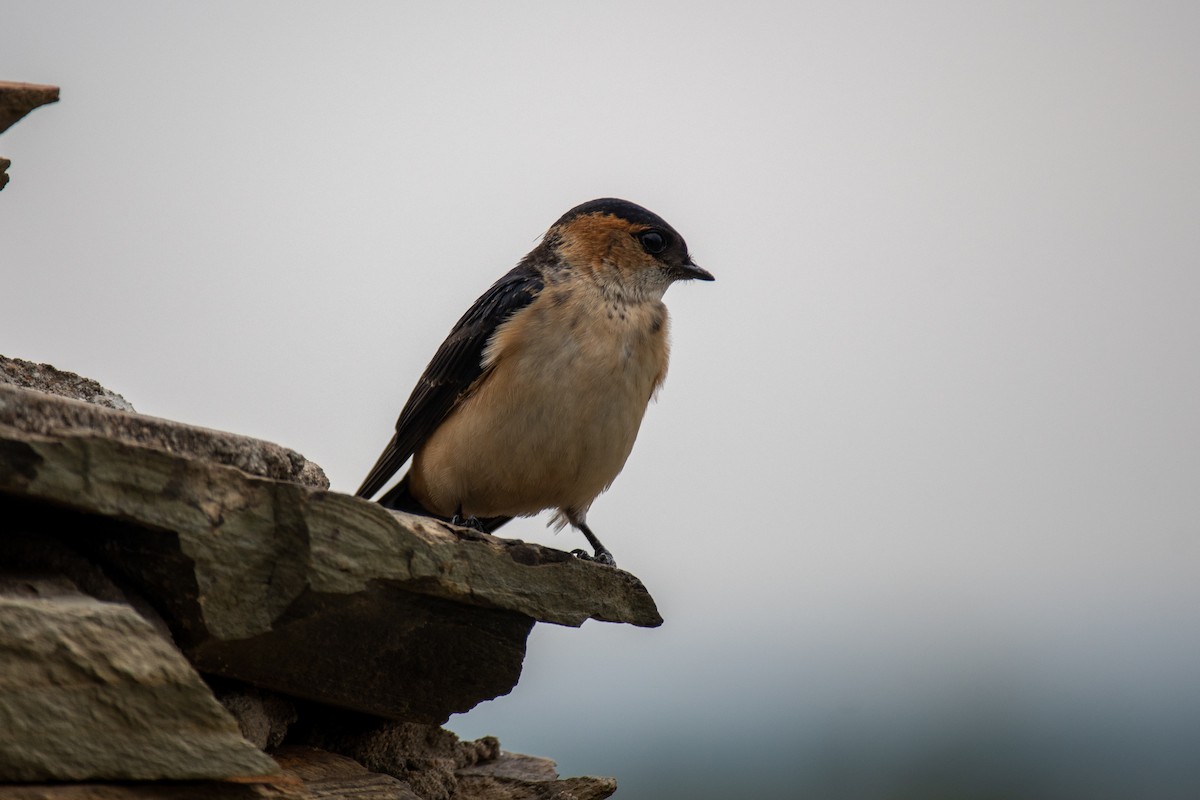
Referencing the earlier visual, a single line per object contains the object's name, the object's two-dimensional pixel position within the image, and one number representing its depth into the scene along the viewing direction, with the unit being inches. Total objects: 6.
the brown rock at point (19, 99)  295.4
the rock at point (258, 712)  293.0
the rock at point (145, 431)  247.8
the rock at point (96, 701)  227.9
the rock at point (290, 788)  236.8
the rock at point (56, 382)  335.6
